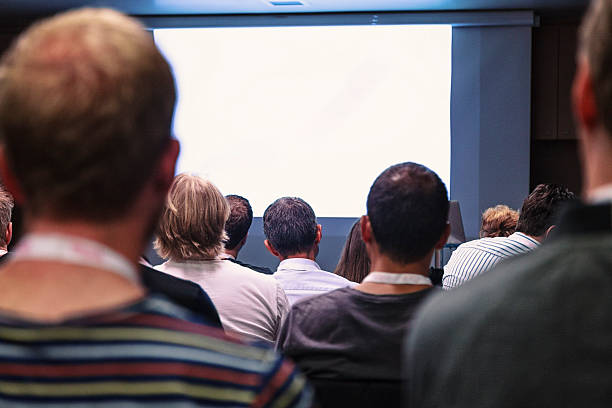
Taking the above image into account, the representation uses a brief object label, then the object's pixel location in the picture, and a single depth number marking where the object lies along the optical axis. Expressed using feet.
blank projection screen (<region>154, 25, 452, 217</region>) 21.99
